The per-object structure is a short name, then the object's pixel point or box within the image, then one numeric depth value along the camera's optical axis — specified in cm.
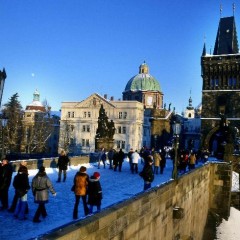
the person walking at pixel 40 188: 845
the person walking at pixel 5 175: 923
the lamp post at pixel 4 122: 1452
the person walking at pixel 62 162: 1461
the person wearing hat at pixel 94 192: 873
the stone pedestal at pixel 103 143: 2975
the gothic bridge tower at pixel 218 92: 5259
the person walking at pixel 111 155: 2237
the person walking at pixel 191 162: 2314
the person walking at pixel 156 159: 2002
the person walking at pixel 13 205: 938
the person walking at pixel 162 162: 2166
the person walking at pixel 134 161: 1990
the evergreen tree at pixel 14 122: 3917
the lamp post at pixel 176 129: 1388
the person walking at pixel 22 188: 865
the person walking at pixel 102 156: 2299
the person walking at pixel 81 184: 898
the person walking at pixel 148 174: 1272
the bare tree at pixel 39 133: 4474
